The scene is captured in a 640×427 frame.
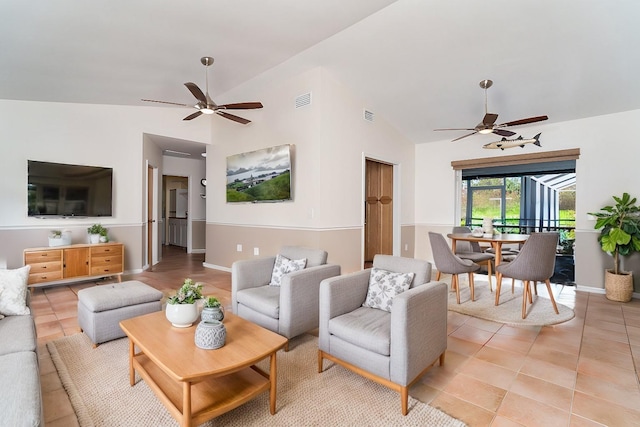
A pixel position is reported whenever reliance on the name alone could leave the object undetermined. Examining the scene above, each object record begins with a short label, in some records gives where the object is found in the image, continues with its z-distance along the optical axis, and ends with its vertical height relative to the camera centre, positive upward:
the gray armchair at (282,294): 2.58 -0.75
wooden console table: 4.09 -0.73
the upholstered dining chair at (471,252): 4.53 -0.62
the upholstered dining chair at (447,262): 3.82 -0.62
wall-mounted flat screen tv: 4.34 +0.31
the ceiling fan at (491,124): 3.64 +1.06
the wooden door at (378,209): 6.18 +0.06
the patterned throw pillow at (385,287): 2.34 -0.57
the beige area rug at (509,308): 3.32 -1.12
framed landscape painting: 4.68 +0.58
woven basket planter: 4.05 -0.96
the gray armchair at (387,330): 1.81 -0.75
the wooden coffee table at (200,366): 1.53 -0.78
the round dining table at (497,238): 3.77 -0.33
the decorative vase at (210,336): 1.75 -0.70
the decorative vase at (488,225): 4.33 -0.18
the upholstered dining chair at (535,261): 3.30 -0.52
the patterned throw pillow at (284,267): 3.09 -0.55
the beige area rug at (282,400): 1.74 -1.16
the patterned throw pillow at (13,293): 2.19 -0.59
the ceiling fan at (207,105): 3.33 +1.21
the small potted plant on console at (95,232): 4.73 -0.33
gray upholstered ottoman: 2.60 -0.84
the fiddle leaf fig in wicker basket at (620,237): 4.05 -0.32
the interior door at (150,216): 6.05 -0.11
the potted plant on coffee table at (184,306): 2.02 -0.62
